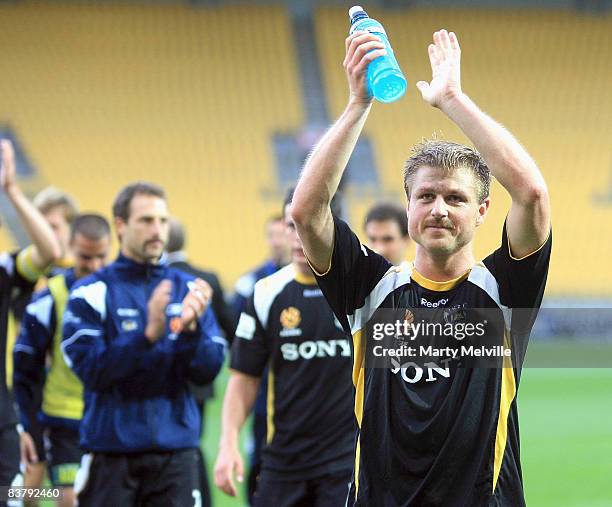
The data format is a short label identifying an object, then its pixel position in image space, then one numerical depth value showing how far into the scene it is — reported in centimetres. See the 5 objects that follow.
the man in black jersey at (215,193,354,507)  1034
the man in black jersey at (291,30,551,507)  621
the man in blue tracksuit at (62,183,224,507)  1051
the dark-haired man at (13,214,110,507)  1286
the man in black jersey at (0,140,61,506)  1180
